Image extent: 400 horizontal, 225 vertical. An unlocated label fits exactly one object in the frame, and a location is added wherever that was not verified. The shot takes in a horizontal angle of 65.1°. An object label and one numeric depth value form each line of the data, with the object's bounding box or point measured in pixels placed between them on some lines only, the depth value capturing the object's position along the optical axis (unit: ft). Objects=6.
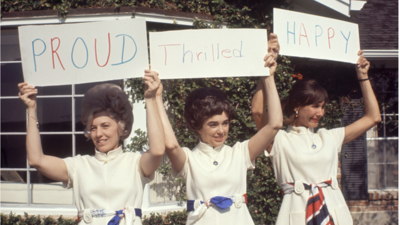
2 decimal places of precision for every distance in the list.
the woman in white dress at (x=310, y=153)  6.63
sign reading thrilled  6.10
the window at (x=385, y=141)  16.61
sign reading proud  5.95
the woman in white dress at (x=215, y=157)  5.92
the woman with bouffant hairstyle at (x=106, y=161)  5.56
